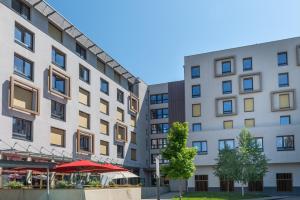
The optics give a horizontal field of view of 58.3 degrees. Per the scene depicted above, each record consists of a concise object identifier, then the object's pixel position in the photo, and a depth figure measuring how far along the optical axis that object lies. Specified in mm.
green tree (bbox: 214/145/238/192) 28005
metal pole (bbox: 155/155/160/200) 14280
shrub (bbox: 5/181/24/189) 13557
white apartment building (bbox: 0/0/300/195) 21126
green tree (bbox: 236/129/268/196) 27824
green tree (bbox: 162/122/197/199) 23758
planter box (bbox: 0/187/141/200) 12705
